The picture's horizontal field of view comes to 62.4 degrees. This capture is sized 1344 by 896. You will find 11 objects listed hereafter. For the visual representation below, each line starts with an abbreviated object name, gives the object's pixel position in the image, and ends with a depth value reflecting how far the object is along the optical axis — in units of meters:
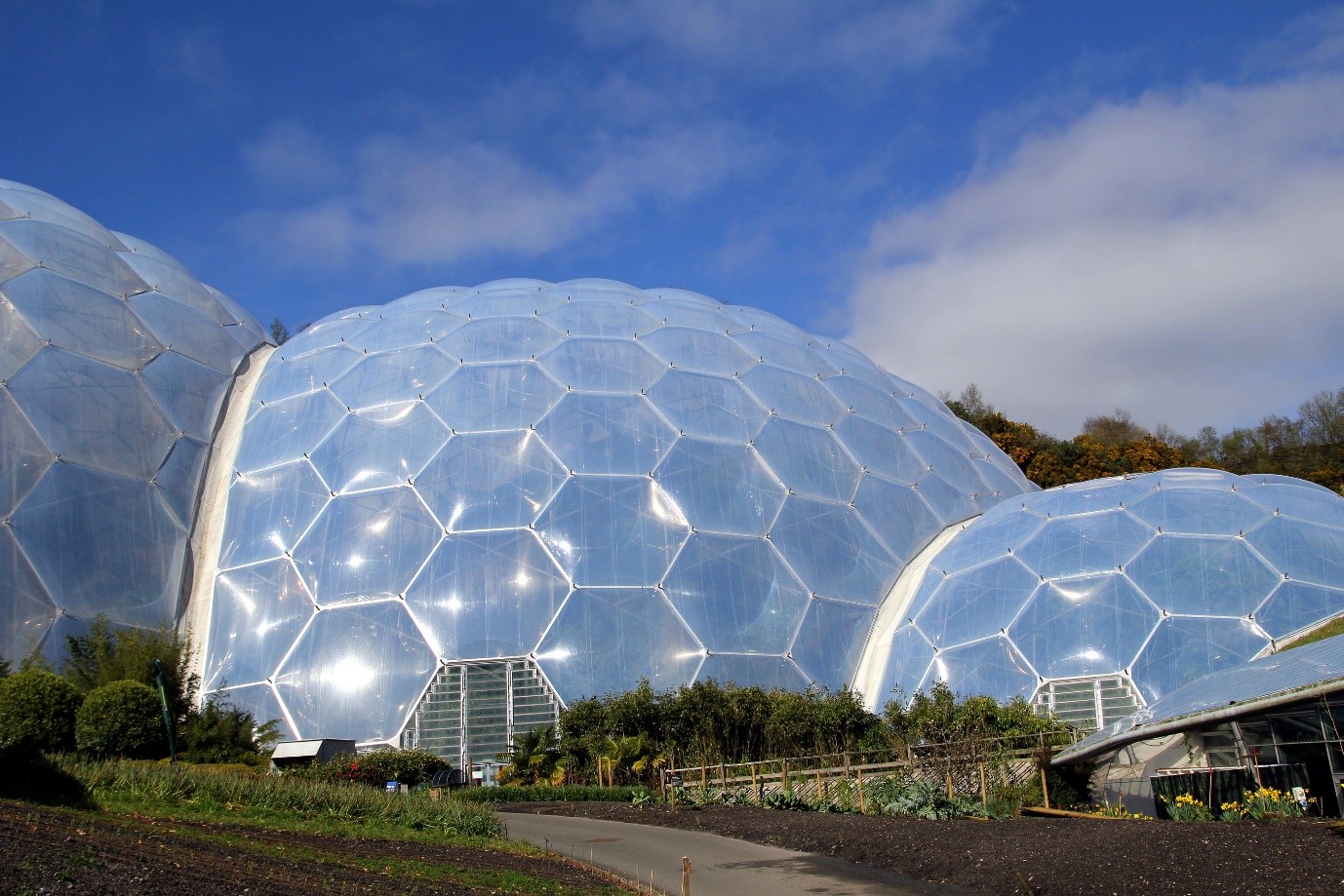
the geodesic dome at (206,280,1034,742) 22.05
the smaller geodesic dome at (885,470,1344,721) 20.52
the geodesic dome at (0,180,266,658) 21.84
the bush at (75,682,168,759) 16.31
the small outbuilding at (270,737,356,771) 19.59
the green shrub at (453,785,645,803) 19.61
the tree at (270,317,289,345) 62.76
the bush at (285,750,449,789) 18.61
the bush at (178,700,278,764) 18.09
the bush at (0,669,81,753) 14.35
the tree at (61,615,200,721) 19.41
